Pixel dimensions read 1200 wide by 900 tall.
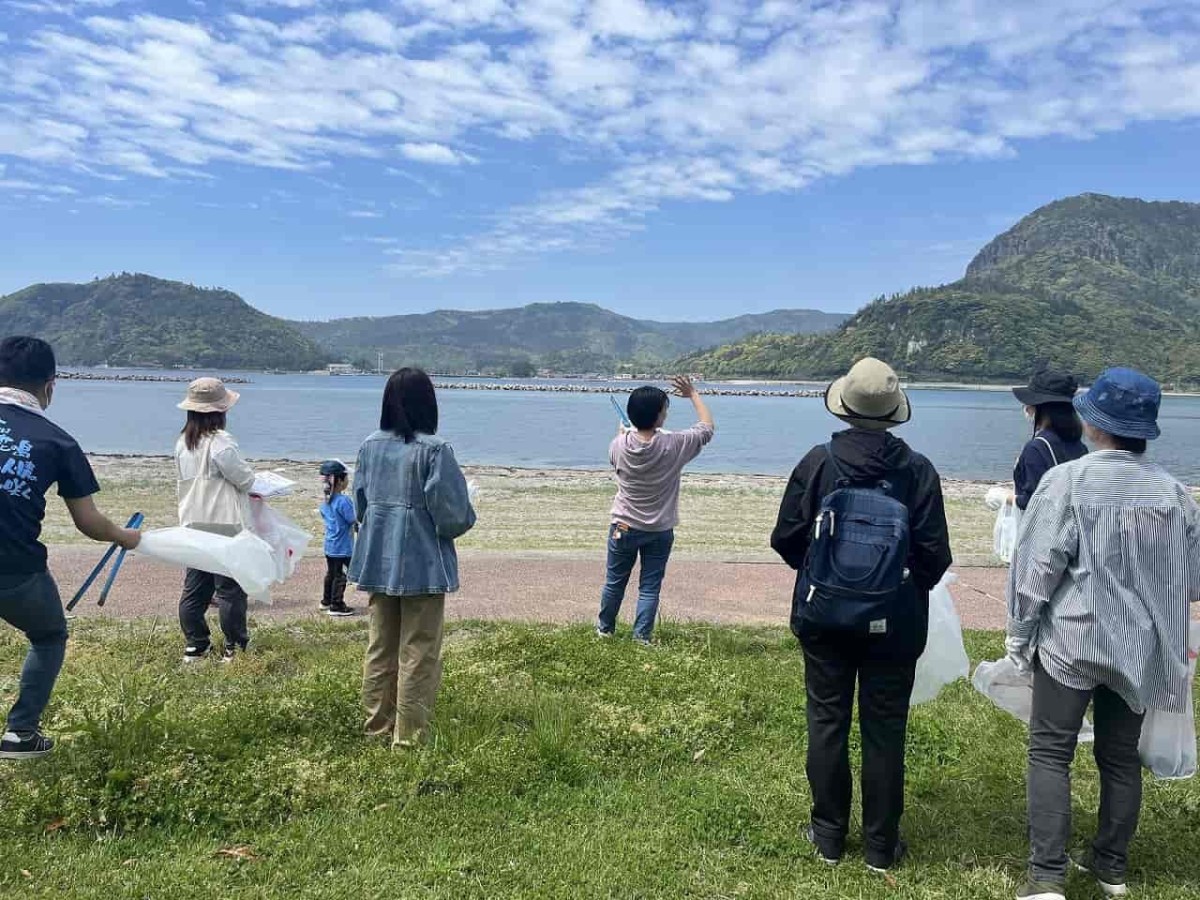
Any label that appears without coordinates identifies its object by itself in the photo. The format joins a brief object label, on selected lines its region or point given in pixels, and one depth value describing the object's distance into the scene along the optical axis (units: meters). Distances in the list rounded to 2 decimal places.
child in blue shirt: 7.24
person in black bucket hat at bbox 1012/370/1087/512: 4.59
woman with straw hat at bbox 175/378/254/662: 5.25
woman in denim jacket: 3.89
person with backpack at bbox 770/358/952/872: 2.92
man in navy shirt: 3.43
